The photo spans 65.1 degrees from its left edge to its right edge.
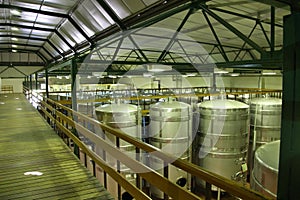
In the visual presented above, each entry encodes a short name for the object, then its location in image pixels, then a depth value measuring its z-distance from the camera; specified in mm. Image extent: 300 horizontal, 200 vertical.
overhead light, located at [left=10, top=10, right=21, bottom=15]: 7945
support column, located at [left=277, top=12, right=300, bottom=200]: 1046
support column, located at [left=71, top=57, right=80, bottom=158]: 5520
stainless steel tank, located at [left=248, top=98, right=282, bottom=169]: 7078
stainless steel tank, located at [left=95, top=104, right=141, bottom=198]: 5750
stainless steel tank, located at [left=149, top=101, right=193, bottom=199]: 6148
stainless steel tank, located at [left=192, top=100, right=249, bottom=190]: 6172
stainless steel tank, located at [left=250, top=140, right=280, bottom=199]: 1876
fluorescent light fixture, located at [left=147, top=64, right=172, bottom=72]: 6054
